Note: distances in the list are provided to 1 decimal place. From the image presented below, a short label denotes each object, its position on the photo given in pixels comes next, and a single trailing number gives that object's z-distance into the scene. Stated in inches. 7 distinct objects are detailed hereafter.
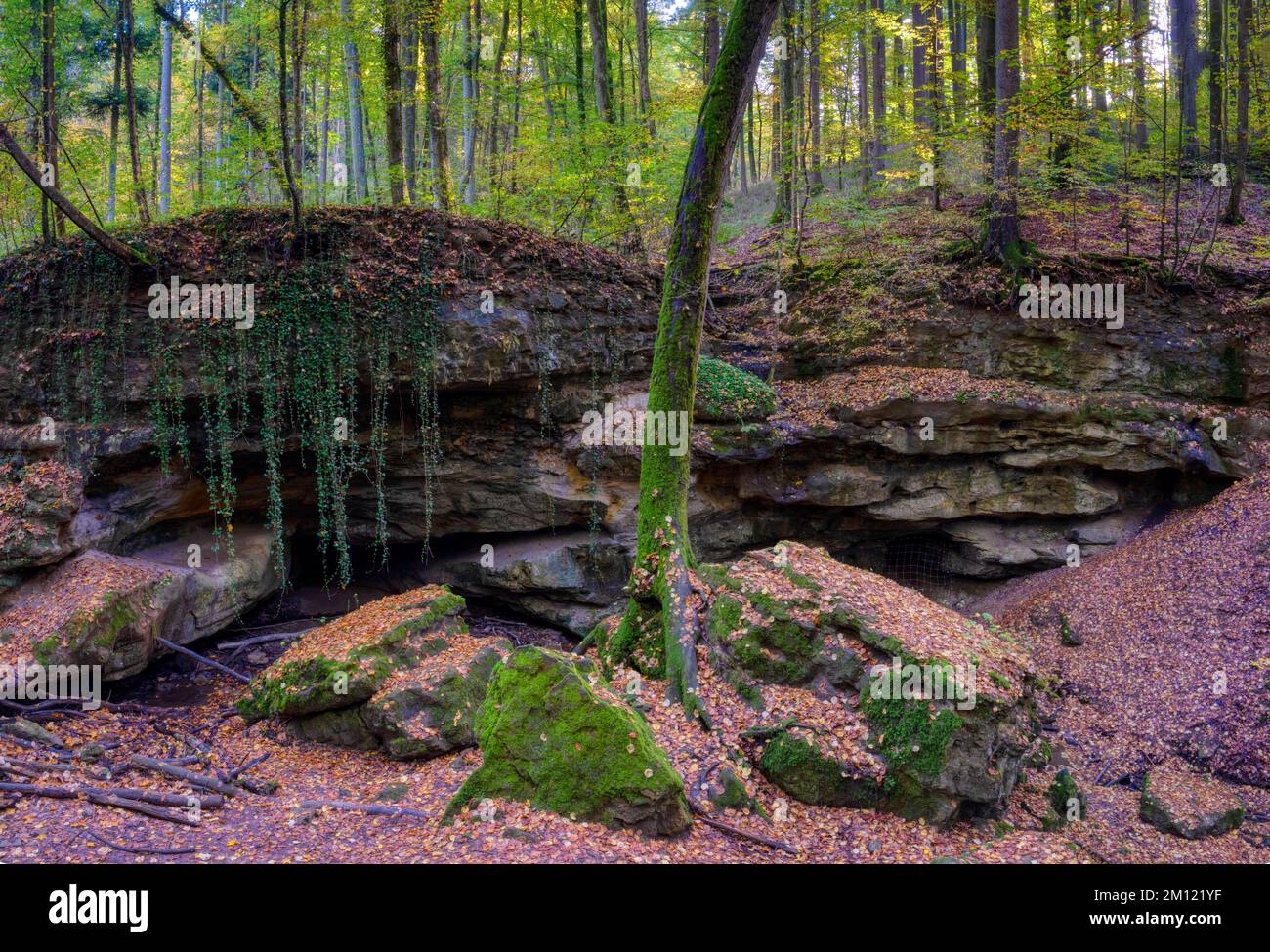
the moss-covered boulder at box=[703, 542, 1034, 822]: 233.5
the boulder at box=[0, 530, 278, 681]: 300.0
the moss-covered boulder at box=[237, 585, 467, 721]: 292.2
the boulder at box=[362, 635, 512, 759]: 278.8
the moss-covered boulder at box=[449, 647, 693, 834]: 200.6
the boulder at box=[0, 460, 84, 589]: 319.3
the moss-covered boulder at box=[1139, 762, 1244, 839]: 261.7
